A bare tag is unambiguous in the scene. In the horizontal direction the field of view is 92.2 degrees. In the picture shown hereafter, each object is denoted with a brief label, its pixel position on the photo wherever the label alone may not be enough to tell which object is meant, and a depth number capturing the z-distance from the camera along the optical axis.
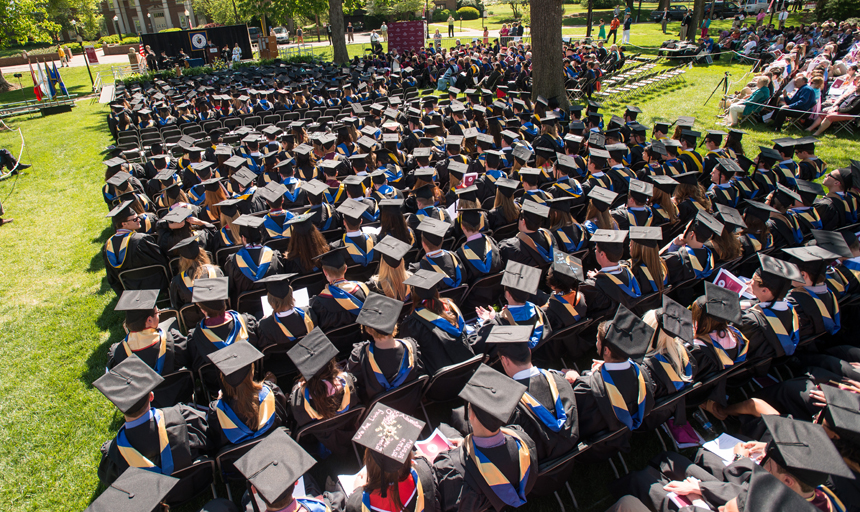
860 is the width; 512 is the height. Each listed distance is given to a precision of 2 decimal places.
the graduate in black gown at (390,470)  1.91
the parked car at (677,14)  36.16
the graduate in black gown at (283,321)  3.39
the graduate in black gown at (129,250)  4.76
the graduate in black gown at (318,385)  2.60
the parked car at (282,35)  38.68
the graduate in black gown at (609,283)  3.66
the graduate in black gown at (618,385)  2.60
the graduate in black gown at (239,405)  2.54
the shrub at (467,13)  49.50
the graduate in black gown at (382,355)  2.79
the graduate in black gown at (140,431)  2.36
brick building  50.81
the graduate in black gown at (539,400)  2.50
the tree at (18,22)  19.11
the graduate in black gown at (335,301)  3.62
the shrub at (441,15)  48.17
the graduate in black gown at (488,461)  2.11
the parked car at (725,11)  37.97
